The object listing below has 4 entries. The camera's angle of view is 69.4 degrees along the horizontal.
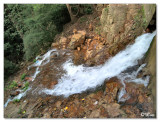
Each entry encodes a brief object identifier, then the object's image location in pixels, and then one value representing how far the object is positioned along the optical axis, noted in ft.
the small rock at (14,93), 14.85
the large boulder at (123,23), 13.48
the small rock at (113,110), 8.34
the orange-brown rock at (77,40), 18.13
